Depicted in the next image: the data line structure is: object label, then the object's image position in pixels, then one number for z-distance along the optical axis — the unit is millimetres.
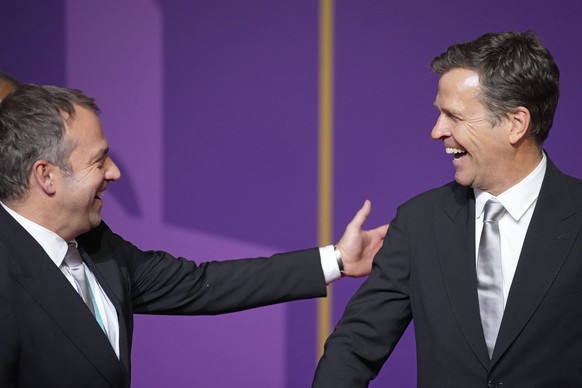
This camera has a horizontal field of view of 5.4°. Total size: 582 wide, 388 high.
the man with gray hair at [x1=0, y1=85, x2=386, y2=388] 10349
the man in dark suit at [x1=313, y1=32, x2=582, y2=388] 10330
